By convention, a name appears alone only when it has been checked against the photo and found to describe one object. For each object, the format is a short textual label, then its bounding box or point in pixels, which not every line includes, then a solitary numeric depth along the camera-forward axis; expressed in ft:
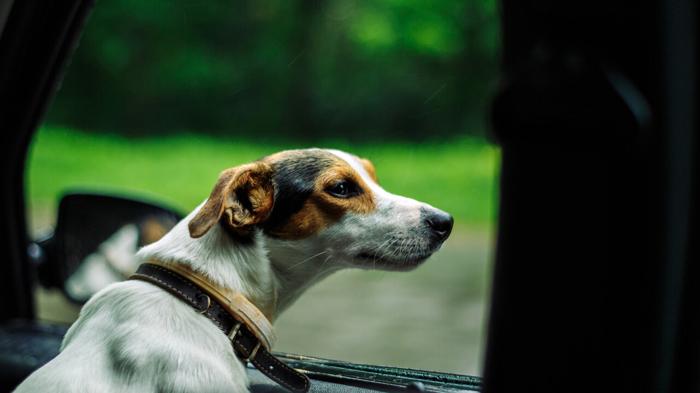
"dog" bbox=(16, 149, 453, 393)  3.70
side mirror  5.65
